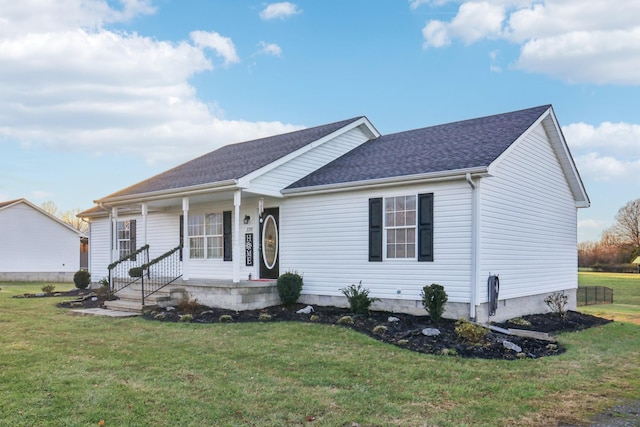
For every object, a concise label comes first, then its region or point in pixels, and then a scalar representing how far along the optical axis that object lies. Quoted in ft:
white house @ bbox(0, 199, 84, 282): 99.19
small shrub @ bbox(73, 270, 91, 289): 69.77
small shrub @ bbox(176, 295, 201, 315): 41.63
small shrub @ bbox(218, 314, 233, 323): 37.73
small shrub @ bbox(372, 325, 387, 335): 32.44
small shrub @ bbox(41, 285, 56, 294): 63.82
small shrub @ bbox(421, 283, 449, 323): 35.40
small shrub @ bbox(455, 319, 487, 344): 30.14
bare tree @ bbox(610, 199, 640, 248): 201.36
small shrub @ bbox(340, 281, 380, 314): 38.75
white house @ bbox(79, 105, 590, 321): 36.81
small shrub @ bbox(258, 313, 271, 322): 38.09
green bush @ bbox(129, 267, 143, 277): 51.74
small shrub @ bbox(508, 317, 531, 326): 39.28
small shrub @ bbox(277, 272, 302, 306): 43.45
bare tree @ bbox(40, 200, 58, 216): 209.38
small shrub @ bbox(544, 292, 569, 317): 45.11
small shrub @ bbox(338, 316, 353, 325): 35.70
